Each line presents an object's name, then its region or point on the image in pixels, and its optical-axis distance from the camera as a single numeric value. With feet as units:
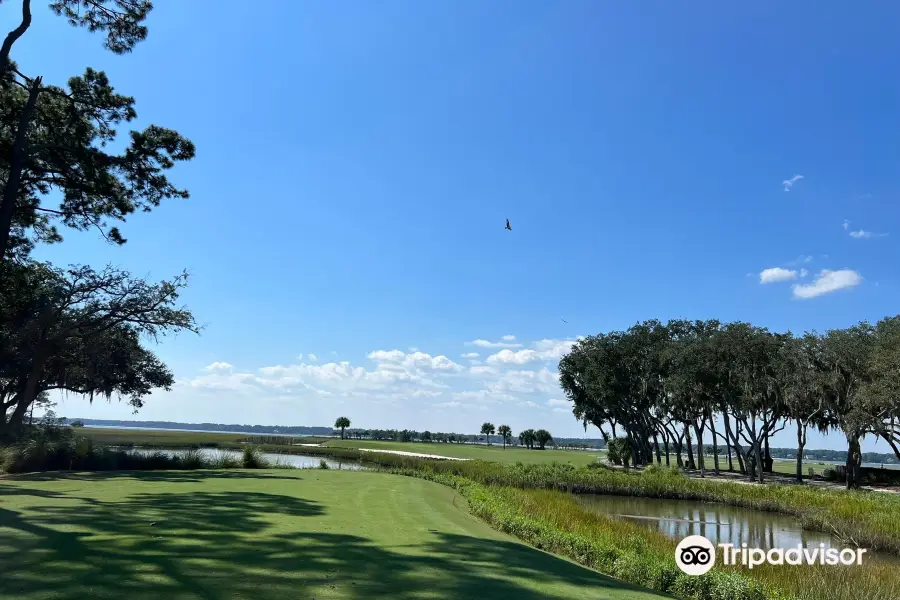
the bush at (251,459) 102.80
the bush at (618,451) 210.38
